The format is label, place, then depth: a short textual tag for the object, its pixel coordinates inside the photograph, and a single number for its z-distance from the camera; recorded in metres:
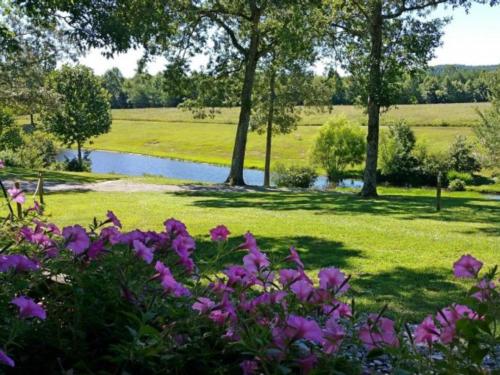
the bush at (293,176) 37.88
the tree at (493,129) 41.94
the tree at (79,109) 42.03
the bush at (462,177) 47.38
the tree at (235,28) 17.48
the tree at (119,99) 136.50
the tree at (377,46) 17.20
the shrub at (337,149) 47.41
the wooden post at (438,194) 14.03
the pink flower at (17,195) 2.62
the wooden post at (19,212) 2.78
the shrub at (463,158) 49.89
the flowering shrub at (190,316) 1.37
